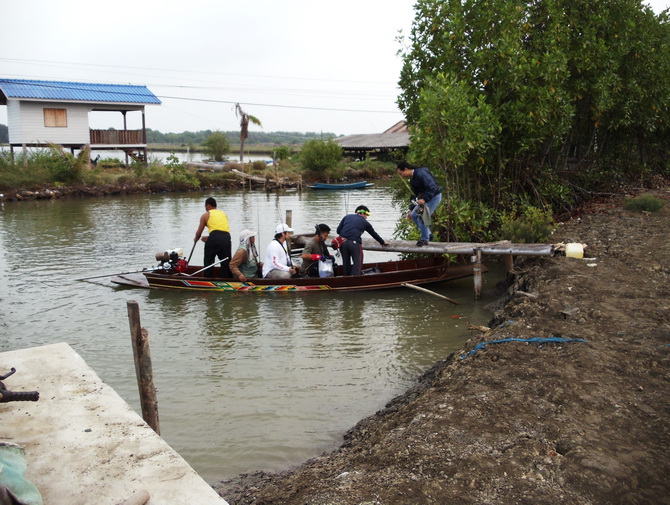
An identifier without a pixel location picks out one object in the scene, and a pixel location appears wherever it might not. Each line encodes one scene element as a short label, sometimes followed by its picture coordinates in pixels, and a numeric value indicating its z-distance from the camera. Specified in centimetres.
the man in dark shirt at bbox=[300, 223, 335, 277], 1348
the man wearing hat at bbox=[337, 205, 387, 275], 1308
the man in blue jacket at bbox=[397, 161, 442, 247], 1233
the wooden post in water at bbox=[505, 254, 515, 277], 1319
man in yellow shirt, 1413
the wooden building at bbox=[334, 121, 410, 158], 5209
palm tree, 5125
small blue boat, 4244
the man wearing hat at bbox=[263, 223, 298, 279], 1347
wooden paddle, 1222
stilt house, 3628
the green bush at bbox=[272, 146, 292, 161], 5537
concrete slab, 406
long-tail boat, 1322
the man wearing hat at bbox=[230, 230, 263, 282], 1356
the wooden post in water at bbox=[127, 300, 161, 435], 600
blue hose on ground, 715
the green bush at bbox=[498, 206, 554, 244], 1348
